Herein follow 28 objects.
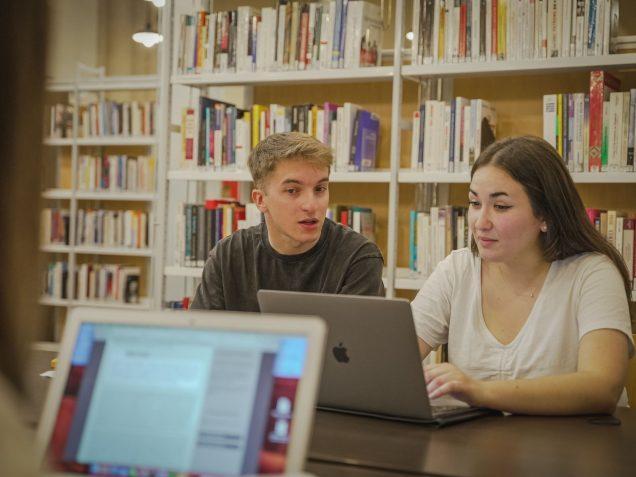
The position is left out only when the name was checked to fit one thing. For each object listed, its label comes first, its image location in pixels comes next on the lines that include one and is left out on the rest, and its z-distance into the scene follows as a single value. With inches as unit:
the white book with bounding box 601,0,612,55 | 121.2
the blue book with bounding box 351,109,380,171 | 138.7
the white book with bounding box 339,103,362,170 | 138.1
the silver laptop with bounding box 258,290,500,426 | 58.2
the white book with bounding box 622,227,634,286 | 121.8
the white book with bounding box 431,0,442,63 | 132.4
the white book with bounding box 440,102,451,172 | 131.8
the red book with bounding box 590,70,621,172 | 121.4
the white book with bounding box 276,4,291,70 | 142.8
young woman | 77.8
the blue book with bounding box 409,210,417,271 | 135.0
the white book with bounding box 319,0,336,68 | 139.1
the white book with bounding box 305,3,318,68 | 140.6
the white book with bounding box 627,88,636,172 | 119.6
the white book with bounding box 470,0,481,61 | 129.6
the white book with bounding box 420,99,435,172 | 133.0
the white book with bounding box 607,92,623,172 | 120.7
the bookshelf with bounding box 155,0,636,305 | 129.4
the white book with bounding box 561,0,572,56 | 123.5
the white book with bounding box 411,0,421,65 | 133.5
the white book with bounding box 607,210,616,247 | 122.9
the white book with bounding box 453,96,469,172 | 130.8
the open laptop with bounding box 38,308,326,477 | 34.1
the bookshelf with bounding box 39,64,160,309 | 241.9
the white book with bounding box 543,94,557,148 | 124.6
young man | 92.7
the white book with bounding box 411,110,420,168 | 134.2
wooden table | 48.1
